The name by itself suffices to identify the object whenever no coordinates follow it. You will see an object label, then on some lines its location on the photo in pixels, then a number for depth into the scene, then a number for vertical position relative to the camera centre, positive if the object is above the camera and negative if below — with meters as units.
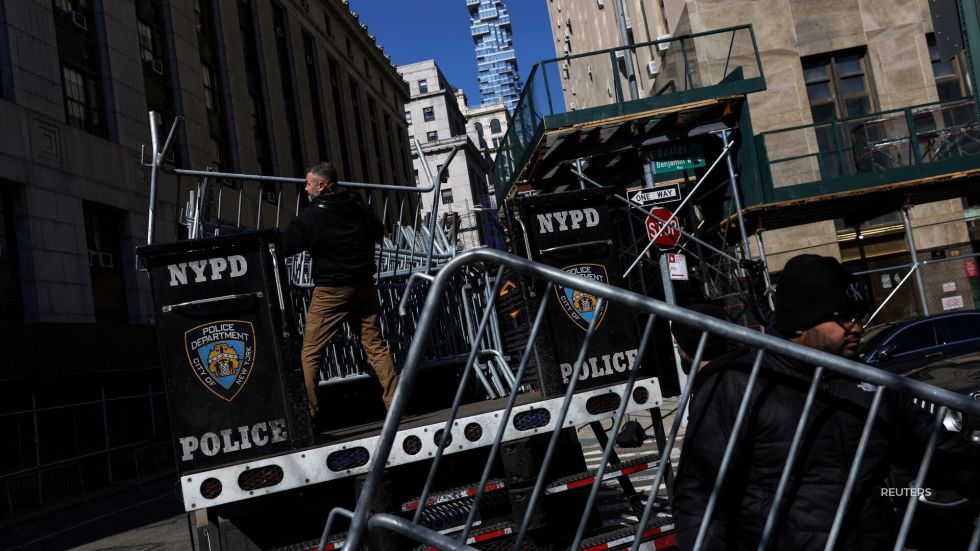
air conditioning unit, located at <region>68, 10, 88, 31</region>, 24.56 +10.12
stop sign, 13.99 +1.02
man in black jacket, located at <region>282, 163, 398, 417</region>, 6.04 +0.54
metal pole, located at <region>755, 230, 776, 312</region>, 16.93 +0.29
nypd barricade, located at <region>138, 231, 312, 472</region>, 5.14 +0.09
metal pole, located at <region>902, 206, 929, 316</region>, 18.64 -0.19
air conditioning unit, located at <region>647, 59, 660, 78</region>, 26.81 +6.89
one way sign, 14.38 +1.66
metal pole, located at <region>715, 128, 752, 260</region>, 17.88 +1.91
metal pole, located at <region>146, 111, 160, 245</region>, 6.04 +1.56
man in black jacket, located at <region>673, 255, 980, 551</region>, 2.95 -0.58
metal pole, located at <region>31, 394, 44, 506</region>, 17.39 -0.94
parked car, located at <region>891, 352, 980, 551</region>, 6.00 -1.72
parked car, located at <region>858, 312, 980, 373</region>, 12.23 -1.09
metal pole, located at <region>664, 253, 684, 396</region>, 13.17 +0.24
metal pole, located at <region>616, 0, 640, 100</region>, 19.36 +5.31
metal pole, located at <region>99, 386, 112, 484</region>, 20.20 -1.36
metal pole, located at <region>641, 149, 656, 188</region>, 17.77 +2.65
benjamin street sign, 17.98 +2.80
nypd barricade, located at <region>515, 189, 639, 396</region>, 6.02 +0.14
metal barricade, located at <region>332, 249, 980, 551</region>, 2.77 -0.35
